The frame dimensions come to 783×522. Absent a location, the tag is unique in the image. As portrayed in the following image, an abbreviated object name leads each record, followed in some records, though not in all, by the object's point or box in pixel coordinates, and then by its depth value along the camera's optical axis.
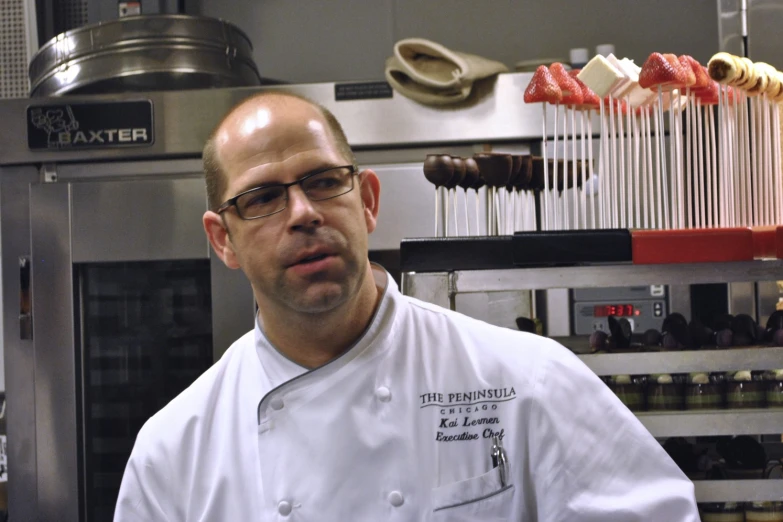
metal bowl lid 2.47
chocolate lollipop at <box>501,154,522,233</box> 1.90
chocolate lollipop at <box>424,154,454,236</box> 1.87
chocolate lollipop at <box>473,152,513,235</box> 1.87
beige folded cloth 2.39
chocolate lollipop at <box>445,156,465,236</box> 1.87
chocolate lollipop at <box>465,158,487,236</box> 1.89
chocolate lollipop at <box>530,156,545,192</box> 1.95
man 1.60
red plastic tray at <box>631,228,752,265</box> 1.77
